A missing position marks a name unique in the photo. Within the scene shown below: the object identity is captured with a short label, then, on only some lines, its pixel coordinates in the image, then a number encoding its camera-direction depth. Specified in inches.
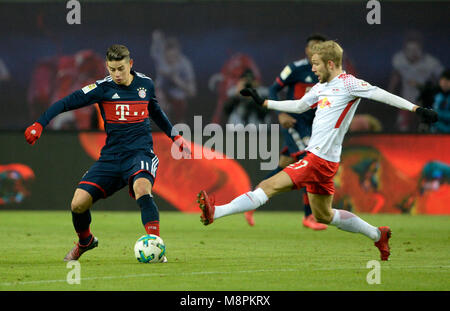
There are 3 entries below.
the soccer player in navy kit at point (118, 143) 597.9
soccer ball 575.8
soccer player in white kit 581.9
